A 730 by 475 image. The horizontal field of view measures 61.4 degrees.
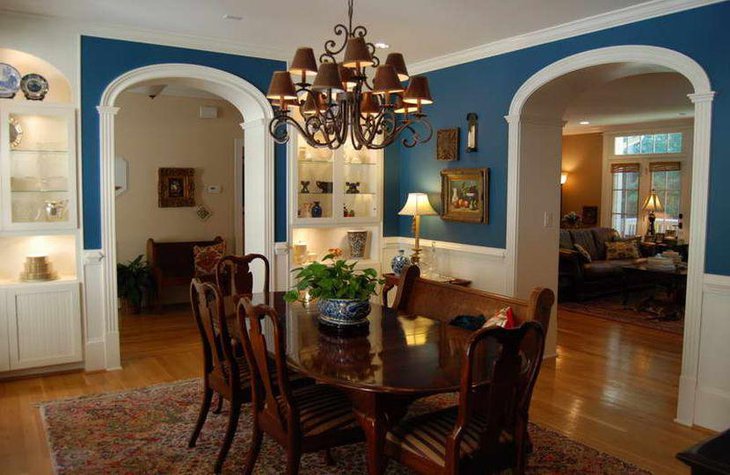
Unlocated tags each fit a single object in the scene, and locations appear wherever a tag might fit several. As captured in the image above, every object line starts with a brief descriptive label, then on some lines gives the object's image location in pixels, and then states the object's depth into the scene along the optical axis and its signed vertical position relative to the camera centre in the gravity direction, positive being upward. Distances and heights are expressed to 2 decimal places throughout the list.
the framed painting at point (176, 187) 7.33 +0.15
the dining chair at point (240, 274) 4.35 -0.53
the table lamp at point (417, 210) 5.72 -0.06
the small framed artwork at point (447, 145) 5.57 +0.54
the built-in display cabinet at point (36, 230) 4.49 -0.24
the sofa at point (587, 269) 7.95 -0.84
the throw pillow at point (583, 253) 8.11 -0.63
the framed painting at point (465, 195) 5.31 +0.08
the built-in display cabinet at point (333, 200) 5.78 +0.02
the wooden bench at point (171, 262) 7.04 -0.73
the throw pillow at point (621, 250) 8.89 -0.65
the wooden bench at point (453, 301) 2.82 -0.54
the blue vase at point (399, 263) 5.71 -0.56
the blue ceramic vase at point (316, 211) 5.84 -0.09
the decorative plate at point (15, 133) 4.56 +0.48
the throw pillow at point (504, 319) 2.98 -0.56
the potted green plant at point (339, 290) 3.06 -0.44
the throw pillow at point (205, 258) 7.22 -0.68
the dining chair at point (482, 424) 2.23 -0.90
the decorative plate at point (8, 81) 4.46 +0.85
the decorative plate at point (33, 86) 4.58 +0.83
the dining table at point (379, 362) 2.38 -0.68
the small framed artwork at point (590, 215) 11.14 -0.17
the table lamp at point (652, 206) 10.14 +0.01
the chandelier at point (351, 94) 3.15 +0.61
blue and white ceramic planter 3.08 -0.55
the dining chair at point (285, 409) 2.58 -0.93
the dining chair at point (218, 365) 3.04 -0.87
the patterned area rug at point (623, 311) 6.63 -1.25
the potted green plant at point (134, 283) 6.86 -0.94
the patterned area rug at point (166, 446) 3.23 -1.39
